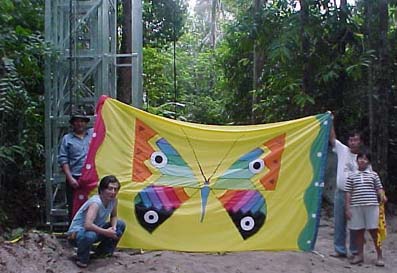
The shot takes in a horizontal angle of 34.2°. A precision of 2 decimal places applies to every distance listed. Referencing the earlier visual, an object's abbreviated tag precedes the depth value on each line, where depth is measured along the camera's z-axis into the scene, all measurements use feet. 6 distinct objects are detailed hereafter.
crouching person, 19.07
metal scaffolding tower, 25.44
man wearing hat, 21.97
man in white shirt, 20.98
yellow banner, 21.24
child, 20.53
